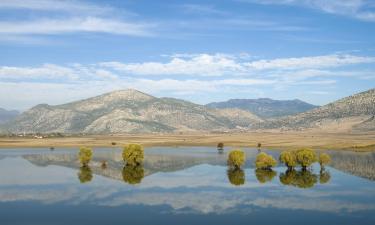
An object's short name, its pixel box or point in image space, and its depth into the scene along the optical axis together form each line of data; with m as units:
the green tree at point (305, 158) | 134.84
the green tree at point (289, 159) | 135.75
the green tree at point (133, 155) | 147.38
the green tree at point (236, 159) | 137.12
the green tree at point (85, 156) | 147.75
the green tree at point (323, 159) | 140.75
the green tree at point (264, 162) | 135.12
